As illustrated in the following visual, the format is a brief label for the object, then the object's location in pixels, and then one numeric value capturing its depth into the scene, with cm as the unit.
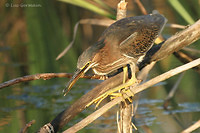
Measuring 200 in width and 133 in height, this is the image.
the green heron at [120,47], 612
